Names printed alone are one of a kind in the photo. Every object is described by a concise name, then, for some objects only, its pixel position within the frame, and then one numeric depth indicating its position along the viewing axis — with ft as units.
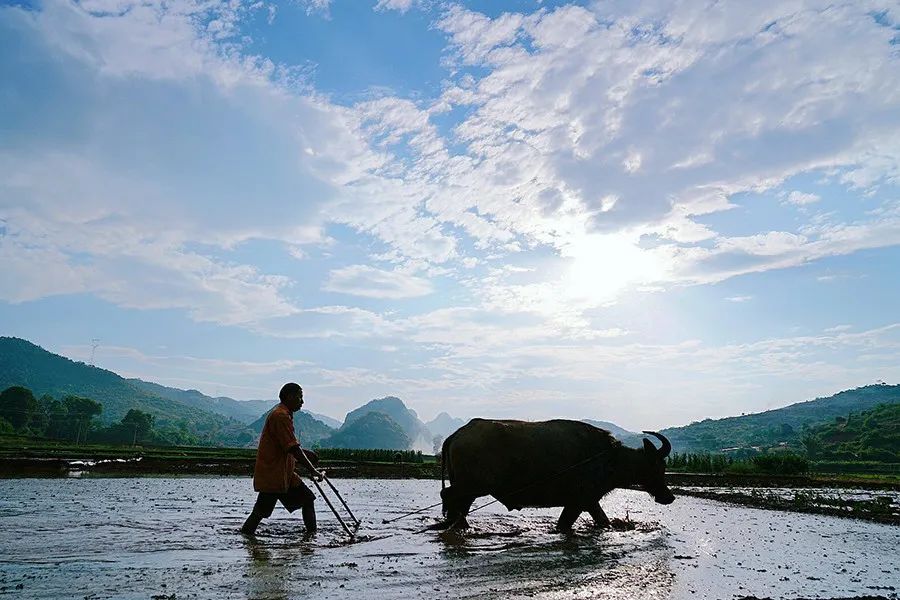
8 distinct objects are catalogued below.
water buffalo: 37.11
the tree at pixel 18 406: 308.19
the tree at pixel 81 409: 326.89
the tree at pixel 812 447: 309.57
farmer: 31.30
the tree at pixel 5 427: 255.50
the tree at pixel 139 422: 348.79
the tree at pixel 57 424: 321.73
